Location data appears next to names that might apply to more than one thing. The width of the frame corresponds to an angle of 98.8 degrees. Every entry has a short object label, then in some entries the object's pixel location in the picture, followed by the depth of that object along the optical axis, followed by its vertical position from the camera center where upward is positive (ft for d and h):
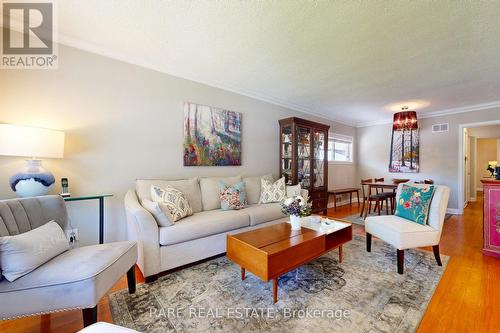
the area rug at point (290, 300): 4.82 -3.56
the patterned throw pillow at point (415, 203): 7.83 -1.43
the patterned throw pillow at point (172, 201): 7.70 -1.30
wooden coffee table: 5.41 -2.31
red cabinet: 8.31 -2.05
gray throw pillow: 3.90 -1.68
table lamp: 5.75 +0.43
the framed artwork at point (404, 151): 17.75 +1.21
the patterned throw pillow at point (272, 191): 11.21 -1.38
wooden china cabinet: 13.56 +0.61
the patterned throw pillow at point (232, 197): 9.52 -1.42
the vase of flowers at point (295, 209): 7.25 -1.50
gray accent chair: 3.84 -2.15
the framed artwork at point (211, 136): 10.44 +1.54
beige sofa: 6.63 -2.18
